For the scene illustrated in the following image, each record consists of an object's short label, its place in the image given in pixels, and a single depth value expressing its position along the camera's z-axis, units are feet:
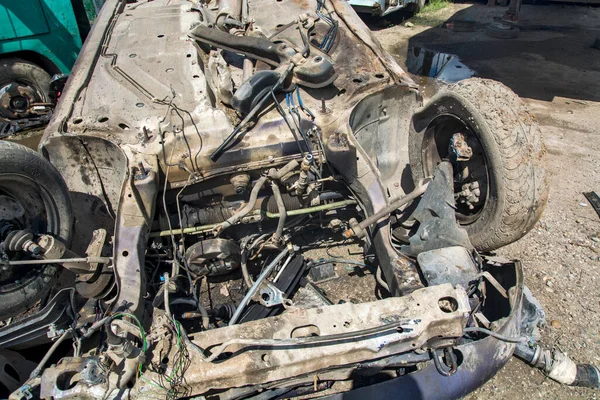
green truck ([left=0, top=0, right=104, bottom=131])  17.61
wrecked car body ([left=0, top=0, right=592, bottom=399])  6.02
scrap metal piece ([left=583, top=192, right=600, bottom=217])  12.40
